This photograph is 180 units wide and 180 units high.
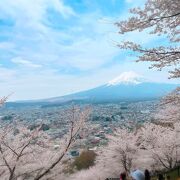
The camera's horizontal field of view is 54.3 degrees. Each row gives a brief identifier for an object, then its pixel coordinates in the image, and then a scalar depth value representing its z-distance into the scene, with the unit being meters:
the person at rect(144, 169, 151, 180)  3.66
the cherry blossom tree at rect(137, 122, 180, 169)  13.80
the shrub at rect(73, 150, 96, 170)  19.29
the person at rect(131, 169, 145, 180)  3.18
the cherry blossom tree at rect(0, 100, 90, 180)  5.48
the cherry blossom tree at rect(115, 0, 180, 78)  3.77
